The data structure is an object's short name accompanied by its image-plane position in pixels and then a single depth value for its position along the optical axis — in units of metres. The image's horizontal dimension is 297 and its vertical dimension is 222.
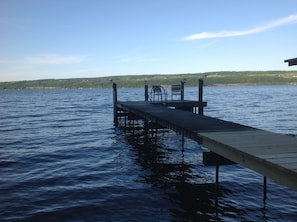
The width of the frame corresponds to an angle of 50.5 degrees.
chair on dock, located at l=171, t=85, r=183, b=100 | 24.75
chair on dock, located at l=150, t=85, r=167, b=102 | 24.30
